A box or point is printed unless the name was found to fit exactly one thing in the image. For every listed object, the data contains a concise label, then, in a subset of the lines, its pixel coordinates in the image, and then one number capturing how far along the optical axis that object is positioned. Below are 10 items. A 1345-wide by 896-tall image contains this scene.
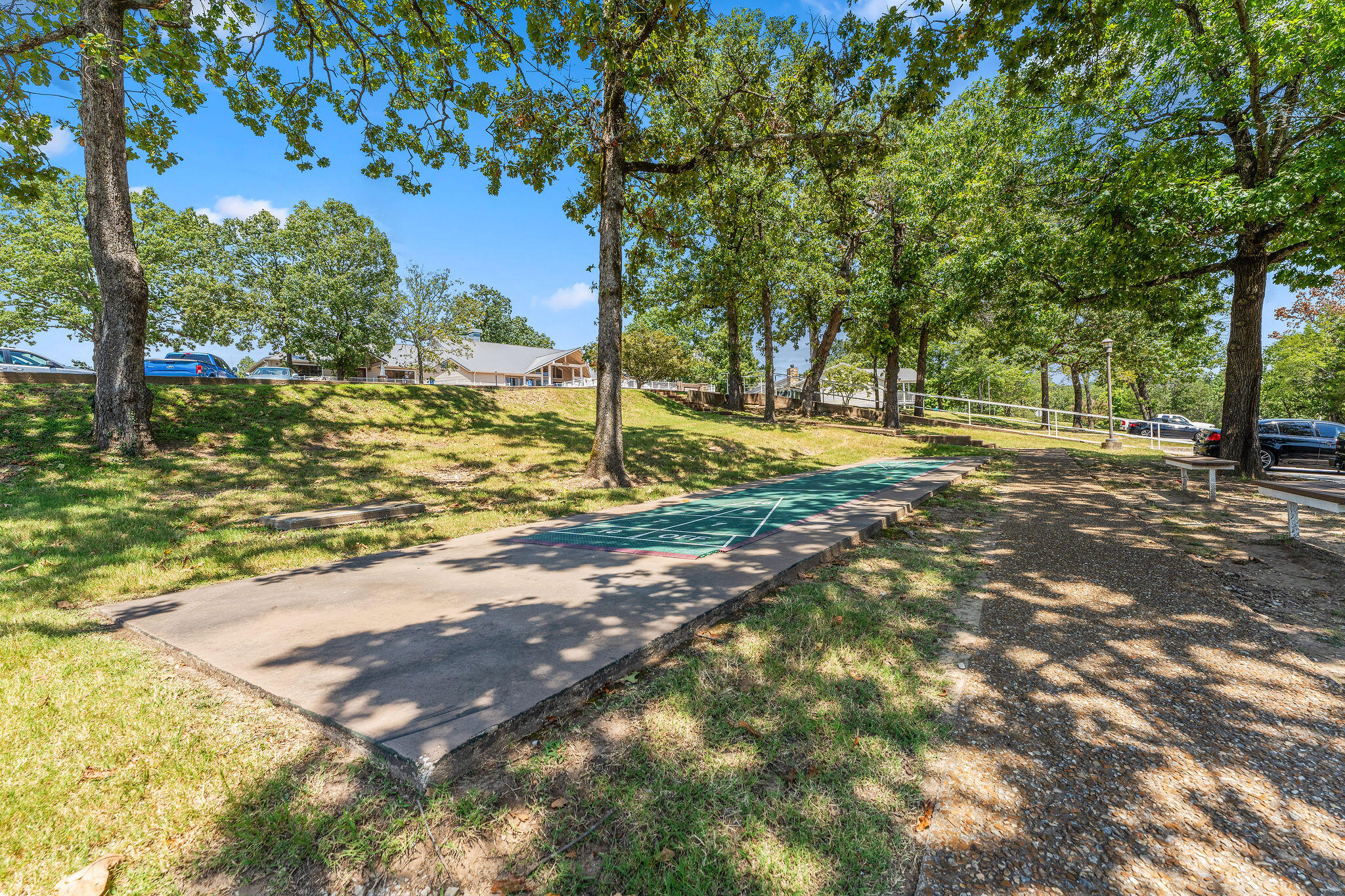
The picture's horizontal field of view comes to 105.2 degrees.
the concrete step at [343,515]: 6.49
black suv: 16.52
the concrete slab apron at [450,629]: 2.45
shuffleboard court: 6.01
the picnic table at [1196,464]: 9.53
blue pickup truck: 19.84
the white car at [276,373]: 36.81
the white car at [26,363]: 15.98
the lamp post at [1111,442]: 21.53
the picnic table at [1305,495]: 5.38
